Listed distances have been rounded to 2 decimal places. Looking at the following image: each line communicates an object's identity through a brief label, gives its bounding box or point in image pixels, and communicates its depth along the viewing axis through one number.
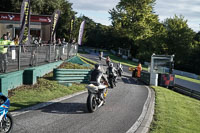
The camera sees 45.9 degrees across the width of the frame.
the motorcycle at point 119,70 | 22.41
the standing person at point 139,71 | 23.55
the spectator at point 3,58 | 10.00
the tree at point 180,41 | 55.50
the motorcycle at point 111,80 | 15.71
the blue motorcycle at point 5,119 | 6.04
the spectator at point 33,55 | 12.72
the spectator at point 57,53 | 17.07
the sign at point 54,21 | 18.15
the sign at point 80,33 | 26.87
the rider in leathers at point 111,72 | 15.97
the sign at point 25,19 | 14.23
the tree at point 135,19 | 53.53
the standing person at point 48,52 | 14.97
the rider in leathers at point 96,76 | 9.54
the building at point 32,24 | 30.67
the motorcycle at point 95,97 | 8.84
